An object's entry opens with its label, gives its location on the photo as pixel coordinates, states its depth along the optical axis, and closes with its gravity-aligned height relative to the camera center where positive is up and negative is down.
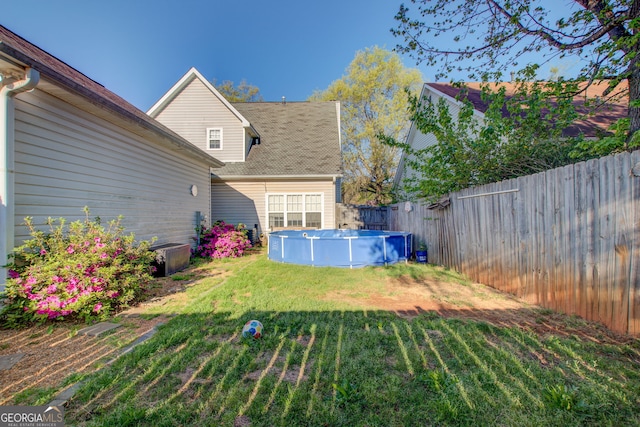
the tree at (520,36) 4.25 +3.52
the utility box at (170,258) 6.43 -1.07
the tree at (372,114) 21.23 +8.09
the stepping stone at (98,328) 3.41 -1.47
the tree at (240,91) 26.92 +12.76
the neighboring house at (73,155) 3.69 +1.21
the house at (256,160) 12.41 +2.64
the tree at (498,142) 5.37 +1.53
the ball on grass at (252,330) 3.13 -1.36
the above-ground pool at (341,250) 7.37 -1.03
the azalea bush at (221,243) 9.36 -0.98
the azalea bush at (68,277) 3.56 -0.84
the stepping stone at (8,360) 2.60 -1.44
